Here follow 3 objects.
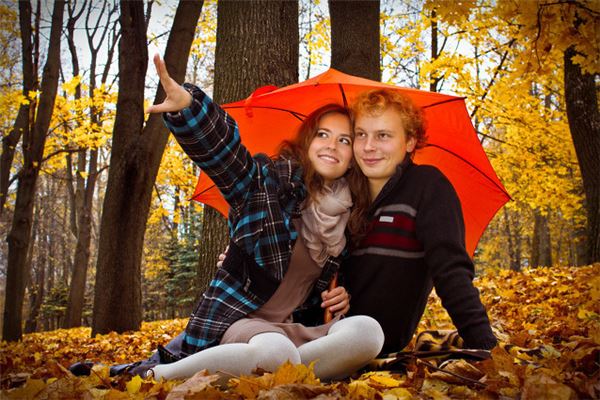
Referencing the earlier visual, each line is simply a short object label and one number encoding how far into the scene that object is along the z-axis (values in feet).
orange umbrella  9.51
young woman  7.43
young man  8.31
